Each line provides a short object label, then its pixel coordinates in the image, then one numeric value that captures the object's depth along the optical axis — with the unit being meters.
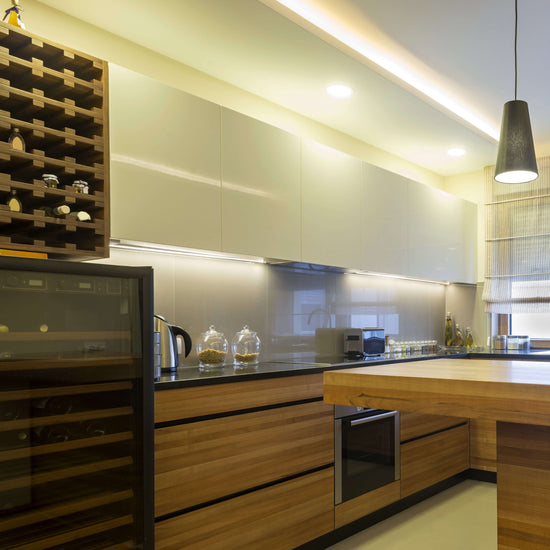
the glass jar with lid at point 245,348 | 3.05
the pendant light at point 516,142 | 2.15
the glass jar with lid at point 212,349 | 2.85
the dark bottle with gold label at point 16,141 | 2.07
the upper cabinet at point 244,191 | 2.43
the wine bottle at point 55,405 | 1.74
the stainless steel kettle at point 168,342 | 2.50
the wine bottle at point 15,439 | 1.66
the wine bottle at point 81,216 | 2.19
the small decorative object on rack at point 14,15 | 2.13
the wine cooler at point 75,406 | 1.69
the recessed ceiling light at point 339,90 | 3.27
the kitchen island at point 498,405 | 1.03
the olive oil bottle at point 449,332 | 5.11
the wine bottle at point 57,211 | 2.13
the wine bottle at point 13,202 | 2.03
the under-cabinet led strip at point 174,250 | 2.55
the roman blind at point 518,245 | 4.69
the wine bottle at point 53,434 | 1.75
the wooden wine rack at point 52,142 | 2.06
